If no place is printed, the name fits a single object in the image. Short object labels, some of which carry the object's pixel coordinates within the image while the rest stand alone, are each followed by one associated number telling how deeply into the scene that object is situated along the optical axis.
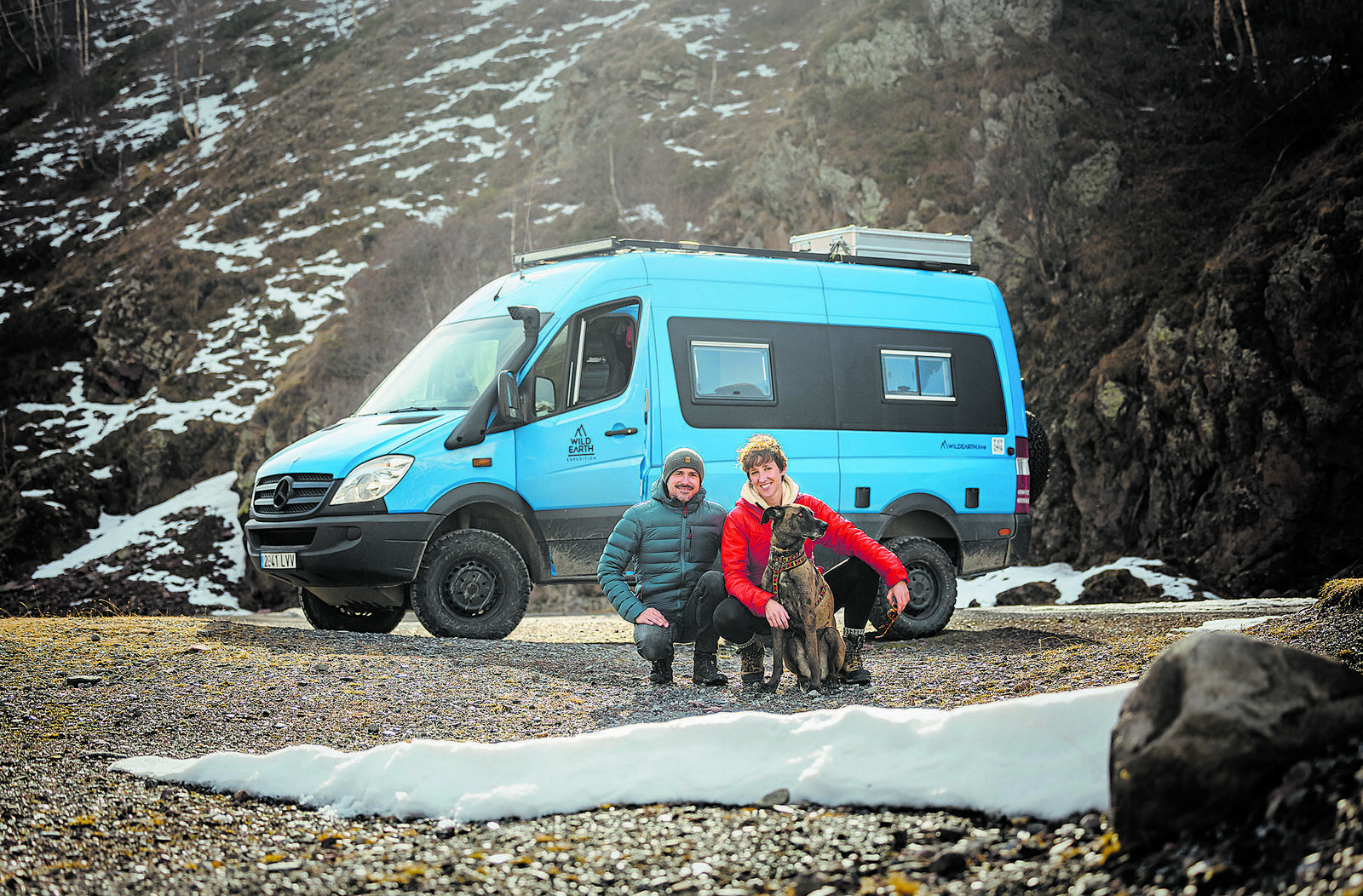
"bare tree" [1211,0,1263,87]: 26.56
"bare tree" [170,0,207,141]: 57.19
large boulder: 2.90
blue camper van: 8.86
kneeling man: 6.34
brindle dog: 5.87
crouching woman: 5.96
